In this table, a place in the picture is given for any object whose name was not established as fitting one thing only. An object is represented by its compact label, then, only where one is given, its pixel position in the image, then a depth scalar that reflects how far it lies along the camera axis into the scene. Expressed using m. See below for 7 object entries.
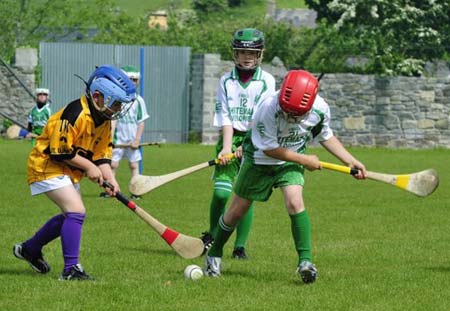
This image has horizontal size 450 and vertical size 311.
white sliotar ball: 17.19
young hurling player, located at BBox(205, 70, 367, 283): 15.92
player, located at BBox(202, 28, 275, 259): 19.91
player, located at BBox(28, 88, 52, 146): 38.09
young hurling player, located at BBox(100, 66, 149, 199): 33.81
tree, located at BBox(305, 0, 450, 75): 65.56
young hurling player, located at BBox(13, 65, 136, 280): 16.45
